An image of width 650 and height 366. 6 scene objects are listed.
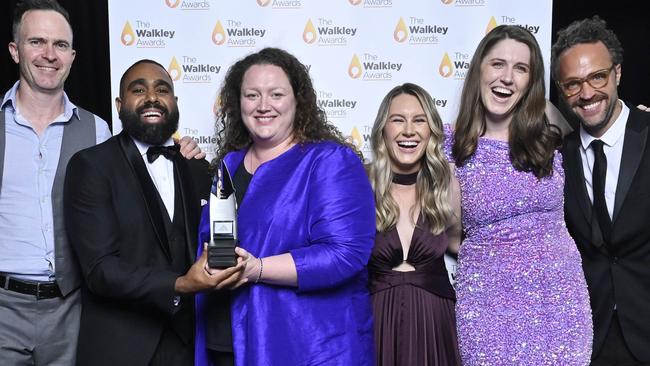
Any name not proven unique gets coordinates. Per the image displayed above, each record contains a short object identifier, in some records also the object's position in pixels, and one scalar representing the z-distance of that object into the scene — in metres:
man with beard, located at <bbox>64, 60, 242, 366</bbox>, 2.40
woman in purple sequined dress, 2.58
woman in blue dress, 2.27
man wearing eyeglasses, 2.62
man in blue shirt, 2.69
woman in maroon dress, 2.71
